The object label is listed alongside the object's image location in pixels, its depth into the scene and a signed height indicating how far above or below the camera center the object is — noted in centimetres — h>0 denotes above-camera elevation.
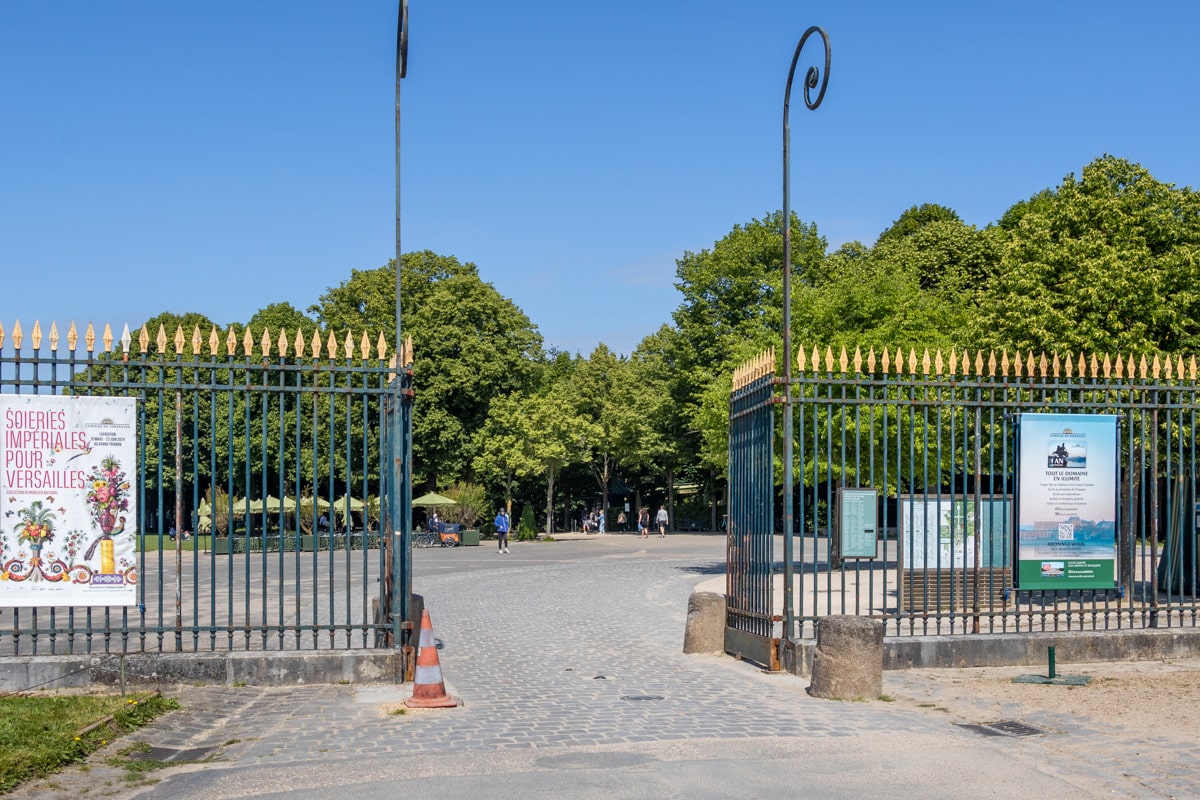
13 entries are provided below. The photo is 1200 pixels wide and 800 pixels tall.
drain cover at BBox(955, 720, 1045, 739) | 902 -229
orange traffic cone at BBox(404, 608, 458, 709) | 1003 -214
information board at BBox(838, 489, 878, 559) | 1270 -90
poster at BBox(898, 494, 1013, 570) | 1238 -104
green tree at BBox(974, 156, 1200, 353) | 2181 +323
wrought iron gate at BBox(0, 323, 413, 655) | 1062 -14
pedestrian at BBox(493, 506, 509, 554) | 4150 -326
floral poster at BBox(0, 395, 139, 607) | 1078 -60
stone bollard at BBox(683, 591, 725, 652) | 1391 -225
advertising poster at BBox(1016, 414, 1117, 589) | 1284 -70
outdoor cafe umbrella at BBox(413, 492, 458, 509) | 4605 -253
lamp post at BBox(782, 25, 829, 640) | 1141 +125
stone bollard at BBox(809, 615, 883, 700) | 1054 -201
